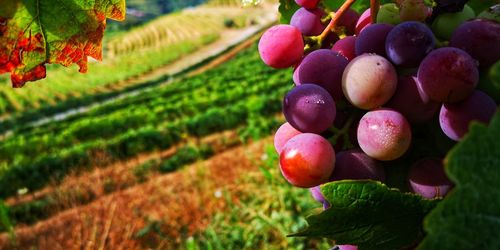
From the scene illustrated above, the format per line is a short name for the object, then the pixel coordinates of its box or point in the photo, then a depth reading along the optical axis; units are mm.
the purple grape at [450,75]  90
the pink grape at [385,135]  99
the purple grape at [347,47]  122
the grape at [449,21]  105
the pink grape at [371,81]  103
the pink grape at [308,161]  104
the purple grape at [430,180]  97
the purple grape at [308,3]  139
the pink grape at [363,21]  131
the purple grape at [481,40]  95
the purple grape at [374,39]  111
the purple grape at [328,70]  115
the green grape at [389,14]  117
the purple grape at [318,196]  126
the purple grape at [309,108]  109
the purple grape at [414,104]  101
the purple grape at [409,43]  100
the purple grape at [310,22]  137
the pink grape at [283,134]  126
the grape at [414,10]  109
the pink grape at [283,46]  131
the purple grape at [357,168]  104
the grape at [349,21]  135
